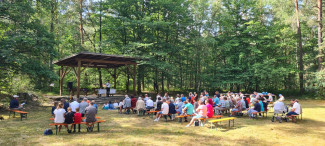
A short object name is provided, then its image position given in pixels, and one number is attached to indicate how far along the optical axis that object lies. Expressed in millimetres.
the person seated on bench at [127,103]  12289
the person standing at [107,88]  18594
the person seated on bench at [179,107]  11294
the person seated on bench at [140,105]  11742
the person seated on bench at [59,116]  7430
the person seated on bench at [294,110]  9914
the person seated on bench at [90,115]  7777
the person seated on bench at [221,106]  11446
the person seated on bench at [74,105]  9438
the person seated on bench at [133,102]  12703
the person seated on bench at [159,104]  11414
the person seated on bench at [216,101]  12887
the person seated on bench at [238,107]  11434
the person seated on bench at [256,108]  10750
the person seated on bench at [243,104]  11719
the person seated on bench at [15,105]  11098
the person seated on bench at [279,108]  10195
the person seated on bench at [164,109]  10141
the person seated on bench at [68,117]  7512
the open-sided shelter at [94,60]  15516
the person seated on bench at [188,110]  10223
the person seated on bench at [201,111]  9031
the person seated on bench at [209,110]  9477
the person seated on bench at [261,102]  11249
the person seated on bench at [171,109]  10367
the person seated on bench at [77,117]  7656
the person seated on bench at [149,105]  12162
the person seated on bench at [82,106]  9391
